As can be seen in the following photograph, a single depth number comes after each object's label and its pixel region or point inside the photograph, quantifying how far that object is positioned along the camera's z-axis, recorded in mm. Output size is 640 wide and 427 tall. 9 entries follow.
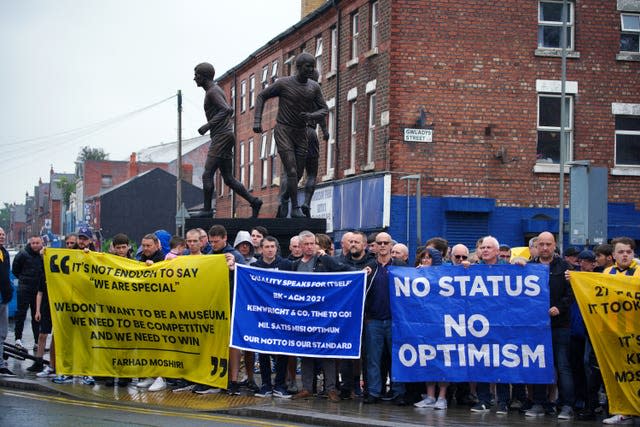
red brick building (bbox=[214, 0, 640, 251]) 31266
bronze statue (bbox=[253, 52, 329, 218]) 17562
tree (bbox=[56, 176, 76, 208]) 125938
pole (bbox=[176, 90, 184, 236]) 46375
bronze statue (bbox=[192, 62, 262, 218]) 17594
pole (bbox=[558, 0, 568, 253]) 26972
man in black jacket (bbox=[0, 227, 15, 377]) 15164
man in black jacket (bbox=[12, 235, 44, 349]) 17344
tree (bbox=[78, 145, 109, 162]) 147250
